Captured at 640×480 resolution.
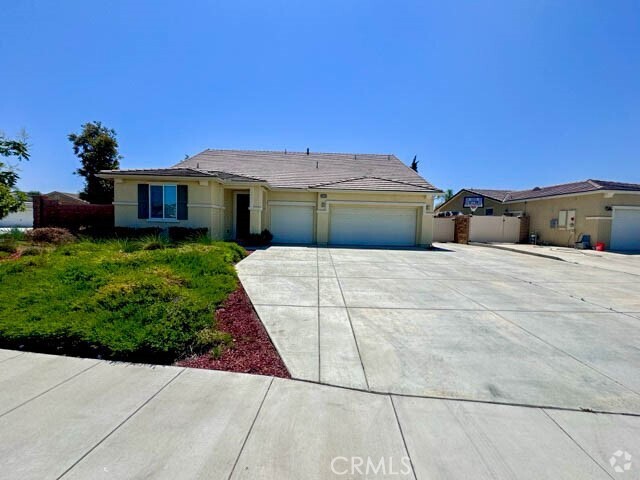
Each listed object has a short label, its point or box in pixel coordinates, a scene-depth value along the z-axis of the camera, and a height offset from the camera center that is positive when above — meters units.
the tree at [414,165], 30.23 +6.17
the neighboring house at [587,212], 17.14 +1.23
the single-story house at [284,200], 13.59 +1.24
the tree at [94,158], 24.14 +4.86
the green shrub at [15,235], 11.09 -0.65
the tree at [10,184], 9.52 +1.05
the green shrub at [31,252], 8.98 -1.00
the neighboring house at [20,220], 29.55 -0.25
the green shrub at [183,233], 12.91 -0.45
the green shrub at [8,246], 9.71 -0.93
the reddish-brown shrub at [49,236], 11.49 -0.67
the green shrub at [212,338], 4.04 -1.53
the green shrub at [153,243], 10.07 -0.76
